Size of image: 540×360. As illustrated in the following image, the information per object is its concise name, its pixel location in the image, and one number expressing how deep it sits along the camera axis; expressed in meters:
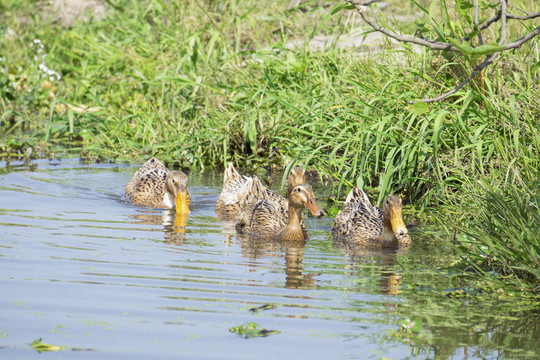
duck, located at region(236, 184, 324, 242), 15.65
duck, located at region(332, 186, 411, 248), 15.02
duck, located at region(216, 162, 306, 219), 18.02
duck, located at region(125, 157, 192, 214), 18.22
